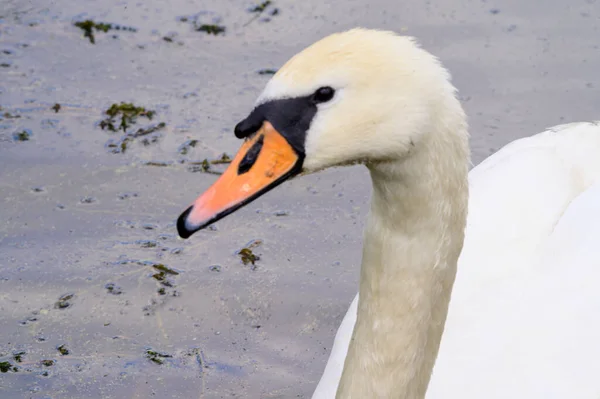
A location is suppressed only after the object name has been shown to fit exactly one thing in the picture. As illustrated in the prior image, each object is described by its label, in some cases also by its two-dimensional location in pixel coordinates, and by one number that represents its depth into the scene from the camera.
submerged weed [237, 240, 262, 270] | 9.17
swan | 4.45
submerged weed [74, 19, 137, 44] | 12.31
